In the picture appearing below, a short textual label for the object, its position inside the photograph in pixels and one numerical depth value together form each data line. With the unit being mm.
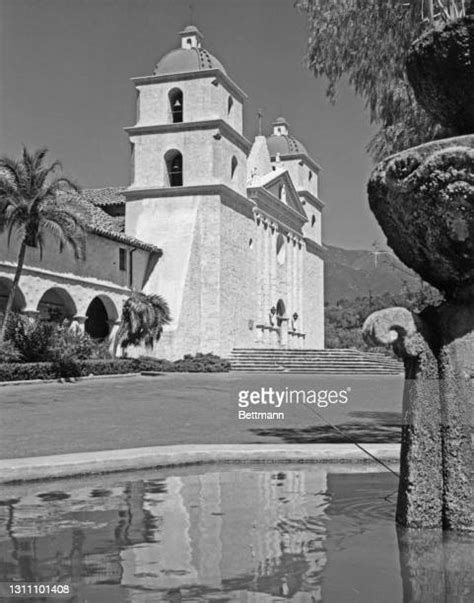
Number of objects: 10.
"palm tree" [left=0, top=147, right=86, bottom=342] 22797
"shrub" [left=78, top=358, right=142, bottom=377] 25138
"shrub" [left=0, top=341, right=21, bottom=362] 22078
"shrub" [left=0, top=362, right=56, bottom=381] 21672
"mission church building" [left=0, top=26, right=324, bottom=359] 31359
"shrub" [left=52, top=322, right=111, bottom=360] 24078
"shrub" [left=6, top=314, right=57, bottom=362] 23328
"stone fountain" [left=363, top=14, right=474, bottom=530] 3736
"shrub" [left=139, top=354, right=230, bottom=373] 29544
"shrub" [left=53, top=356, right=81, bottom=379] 23548
